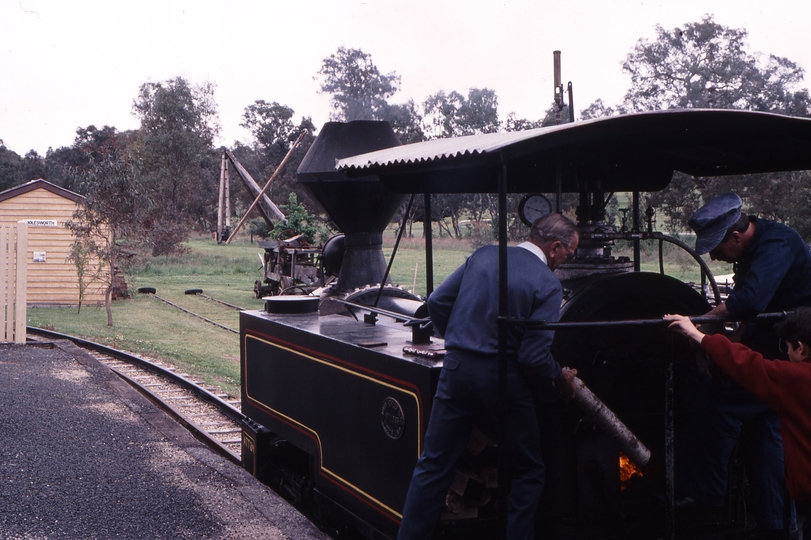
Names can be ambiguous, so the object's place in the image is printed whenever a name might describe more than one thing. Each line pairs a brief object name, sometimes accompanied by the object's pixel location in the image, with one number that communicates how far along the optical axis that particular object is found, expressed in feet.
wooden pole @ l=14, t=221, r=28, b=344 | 39.34
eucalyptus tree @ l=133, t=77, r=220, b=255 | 165.48
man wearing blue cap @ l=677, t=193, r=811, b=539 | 11.33
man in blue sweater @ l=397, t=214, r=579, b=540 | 10.42
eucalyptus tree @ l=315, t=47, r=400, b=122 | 167.12
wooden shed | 59.82
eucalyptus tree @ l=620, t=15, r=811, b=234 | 106.01
